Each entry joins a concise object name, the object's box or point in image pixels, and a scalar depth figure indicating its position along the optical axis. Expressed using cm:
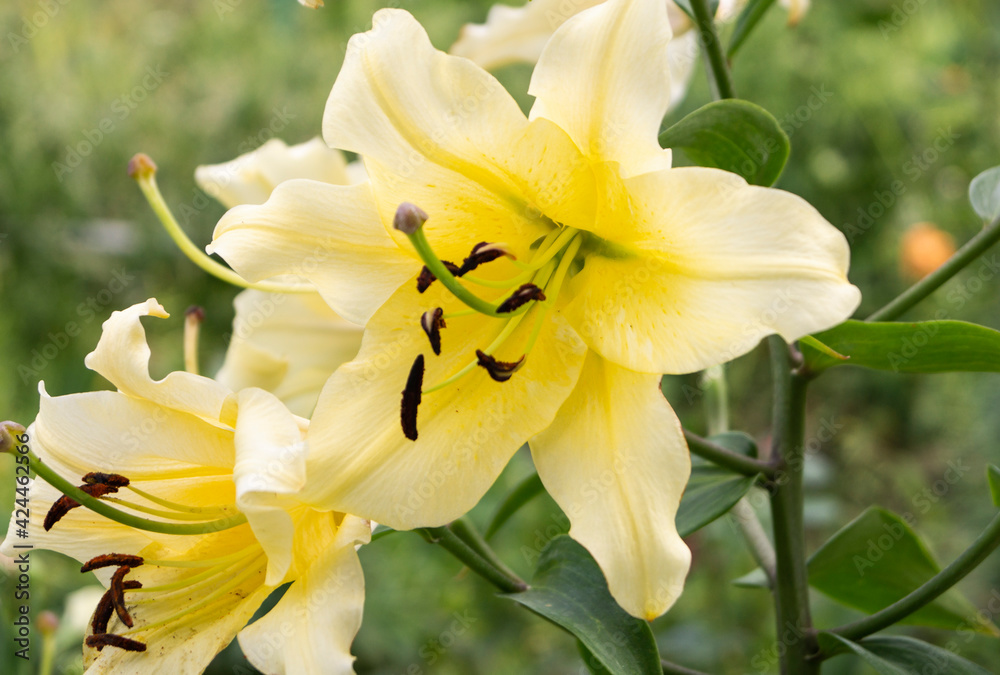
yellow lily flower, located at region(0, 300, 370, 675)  41
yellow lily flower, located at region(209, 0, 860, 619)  42
